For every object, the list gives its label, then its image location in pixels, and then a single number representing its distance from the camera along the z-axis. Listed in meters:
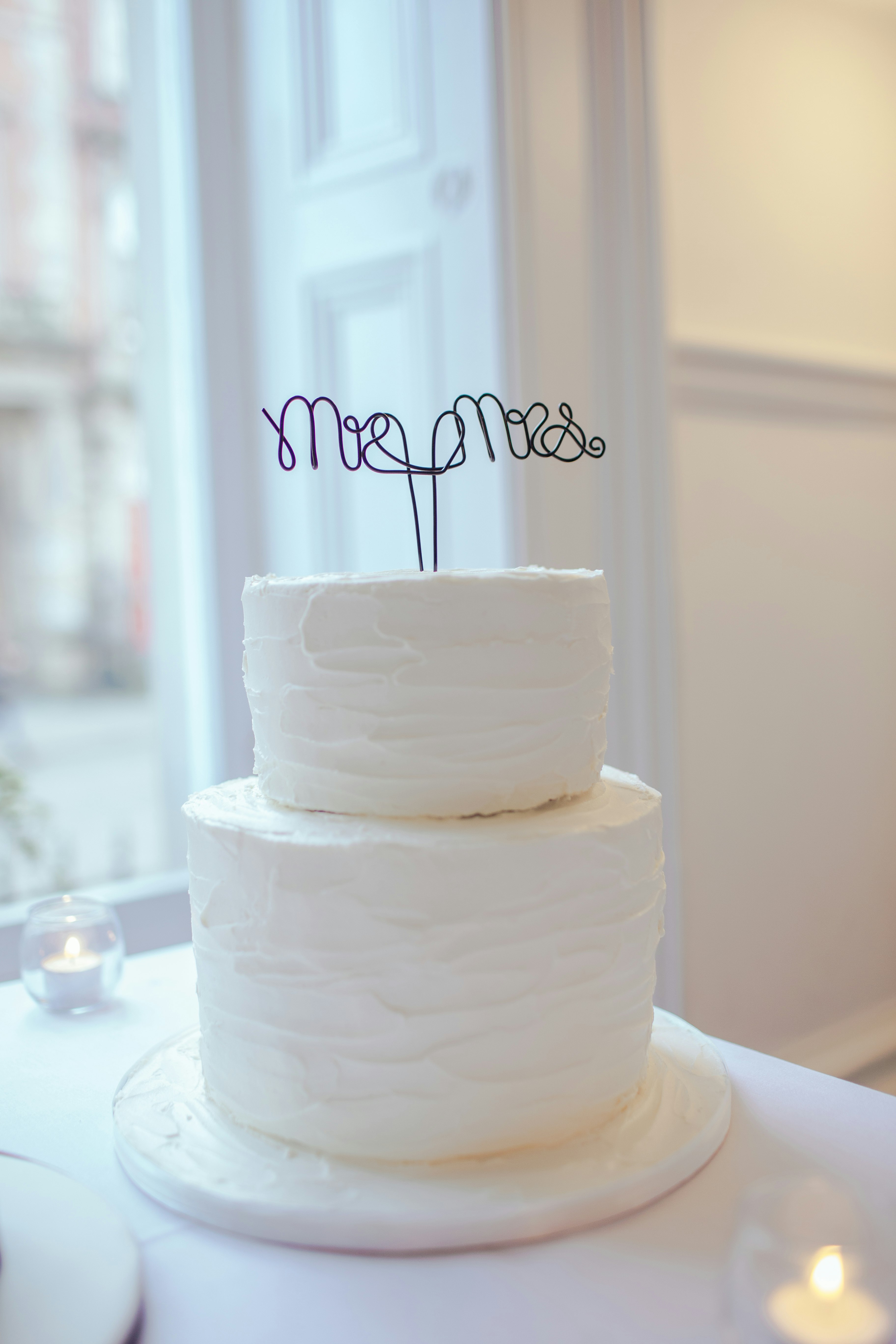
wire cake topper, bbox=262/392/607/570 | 0.84
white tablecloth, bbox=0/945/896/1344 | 0.66
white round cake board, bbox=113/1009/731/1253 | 0.74
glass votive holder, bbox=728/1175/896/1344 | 0.56
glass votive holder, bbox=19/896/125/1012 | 1.21
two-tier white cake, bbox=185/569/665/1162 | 0.80
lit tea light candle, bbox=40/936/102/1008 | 1.20
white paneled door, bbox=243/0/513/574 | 1.75
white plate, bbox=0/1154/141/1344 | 0.64
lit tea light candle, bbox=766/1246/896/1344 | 0.55
